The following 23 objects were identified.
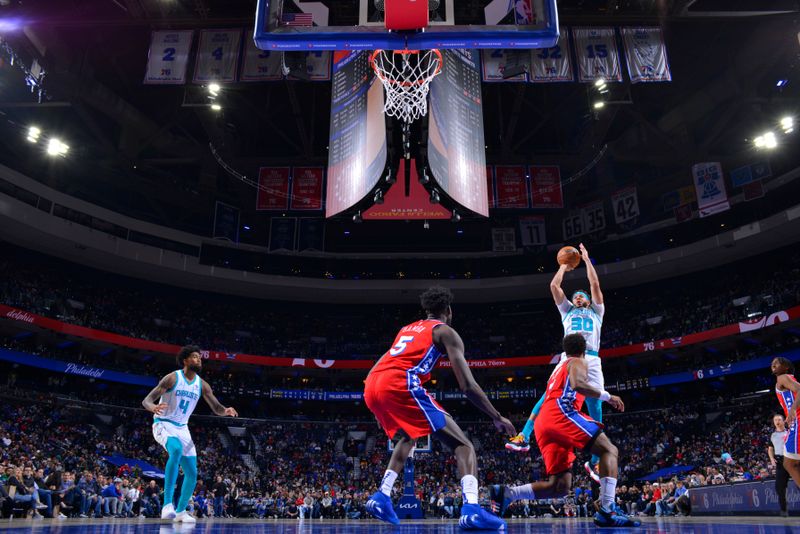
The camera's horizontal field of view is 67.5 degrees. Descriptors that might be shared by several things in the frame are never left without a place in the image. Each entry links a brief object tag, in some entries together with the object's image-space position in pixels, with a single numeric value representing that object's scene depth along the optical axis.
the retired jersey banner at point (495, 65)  16.20
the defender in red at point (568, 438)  5.71
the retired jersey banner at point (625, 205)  26.06
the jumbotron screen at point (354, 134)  13.75
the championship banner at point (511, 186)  22.30
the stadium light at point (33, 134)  26.52
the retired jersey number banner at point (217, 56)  16.47
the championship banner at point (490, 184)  22.29
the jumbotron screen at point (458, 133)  13.73
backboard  7.10
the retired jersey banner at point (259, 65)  16.38
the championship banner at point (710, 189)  24.36
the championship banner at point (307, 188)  22.69
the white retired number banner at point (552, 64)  16.14
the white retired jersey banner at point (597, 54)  16.06
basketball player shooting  7.40
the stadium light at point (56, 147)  27.31
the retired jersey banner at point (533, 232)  29.59
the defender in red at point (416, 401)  4.66
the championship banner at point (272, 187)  22.81
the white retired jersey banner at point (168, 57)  16.50
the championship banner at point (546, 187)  22.27
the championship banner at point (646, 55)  15.84
